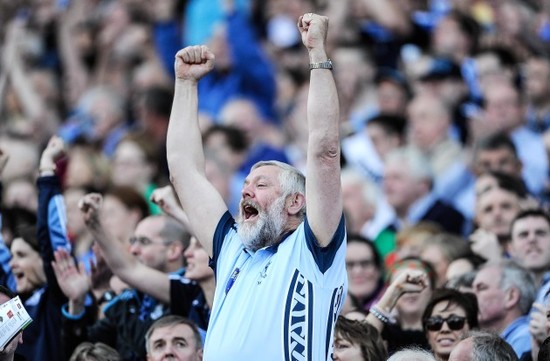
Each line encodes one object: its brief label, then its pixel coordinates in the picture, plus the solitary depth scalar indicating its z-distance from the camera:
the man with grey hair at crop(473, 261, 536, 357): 16.47
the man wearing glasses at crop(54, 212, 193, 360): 16.20
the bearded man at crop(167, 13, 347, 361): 12.36
